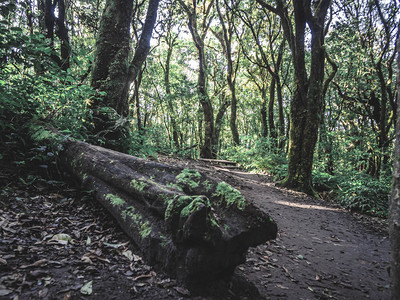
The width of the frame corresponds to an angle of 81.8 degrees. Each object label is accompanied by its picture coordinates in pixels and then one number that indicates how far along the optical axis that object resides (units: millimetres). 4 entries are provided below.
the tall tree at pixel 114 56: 5559
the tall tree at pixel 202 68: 14953
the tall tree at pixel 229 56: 15870
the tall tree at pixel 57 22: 6828
